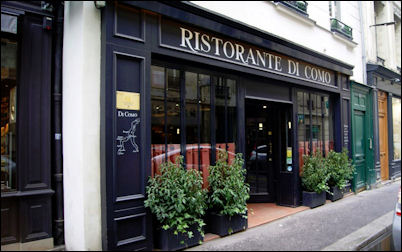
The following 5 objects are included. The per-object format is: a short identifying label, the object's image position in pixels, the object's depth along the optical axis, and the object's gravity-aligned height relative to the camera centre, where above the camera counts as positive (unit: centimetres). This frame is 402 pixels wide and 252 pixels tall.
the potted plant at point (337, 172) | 836 -98
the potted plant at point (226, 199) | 537 -104
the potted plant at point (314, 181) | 765 -109
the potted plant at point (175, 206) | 457 -98
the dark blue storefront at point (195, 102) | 442 +64
